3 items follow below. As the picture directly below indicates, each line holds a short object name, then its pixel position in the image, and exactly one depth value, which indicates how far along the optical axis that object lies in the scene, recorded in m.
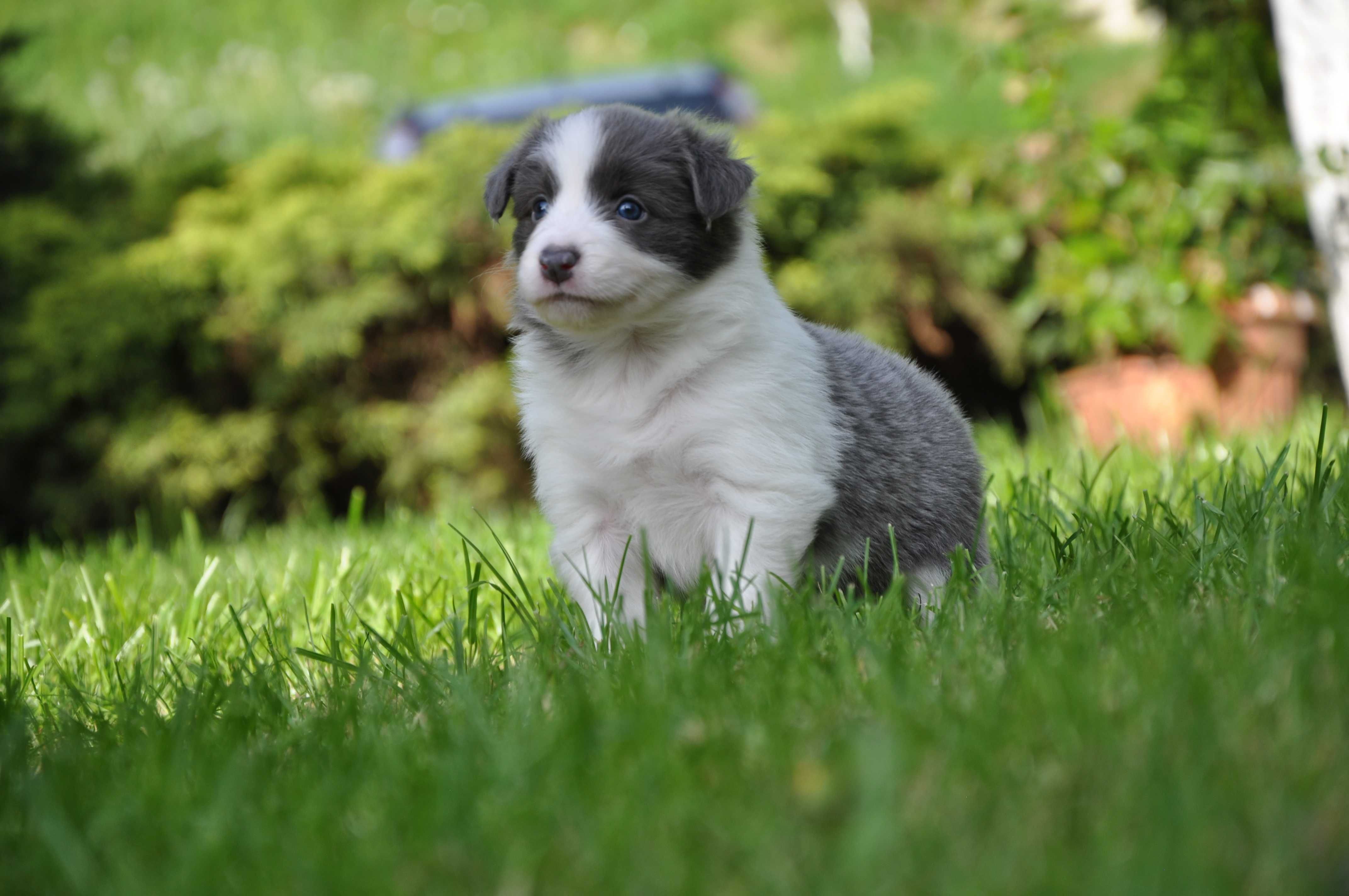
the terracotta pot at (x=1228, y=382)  6.09
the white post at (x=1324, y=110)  4.59
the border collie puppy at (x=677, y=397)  2.65
